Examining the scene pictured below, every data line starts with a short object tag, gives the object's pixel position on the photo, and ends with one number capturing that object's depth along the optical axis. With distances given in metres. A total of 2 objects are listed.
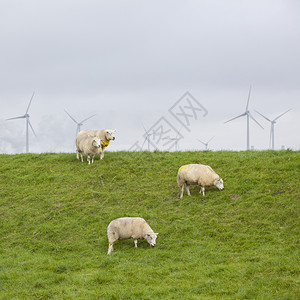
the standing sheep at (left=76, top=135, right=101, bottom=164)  26.03
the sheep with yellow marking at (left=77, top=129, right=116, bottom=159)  27.28
